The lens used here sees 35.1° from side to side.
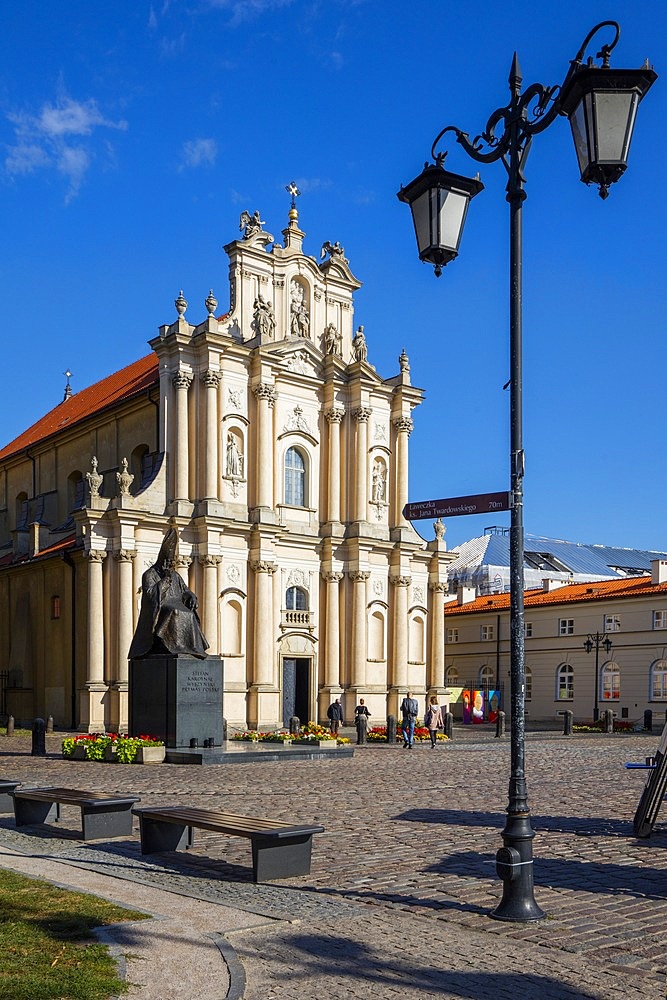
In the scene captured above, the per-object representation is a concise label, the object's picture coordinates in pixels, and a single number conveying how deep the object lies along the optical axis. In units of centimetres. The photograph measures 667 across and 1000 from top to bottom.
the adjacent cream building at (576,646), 5353
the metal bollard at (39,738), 2728
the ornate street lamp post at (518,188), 798
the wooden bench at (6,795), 1399
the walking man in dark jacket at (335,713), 3953
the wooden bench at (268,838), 972
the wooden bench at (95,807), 1209
